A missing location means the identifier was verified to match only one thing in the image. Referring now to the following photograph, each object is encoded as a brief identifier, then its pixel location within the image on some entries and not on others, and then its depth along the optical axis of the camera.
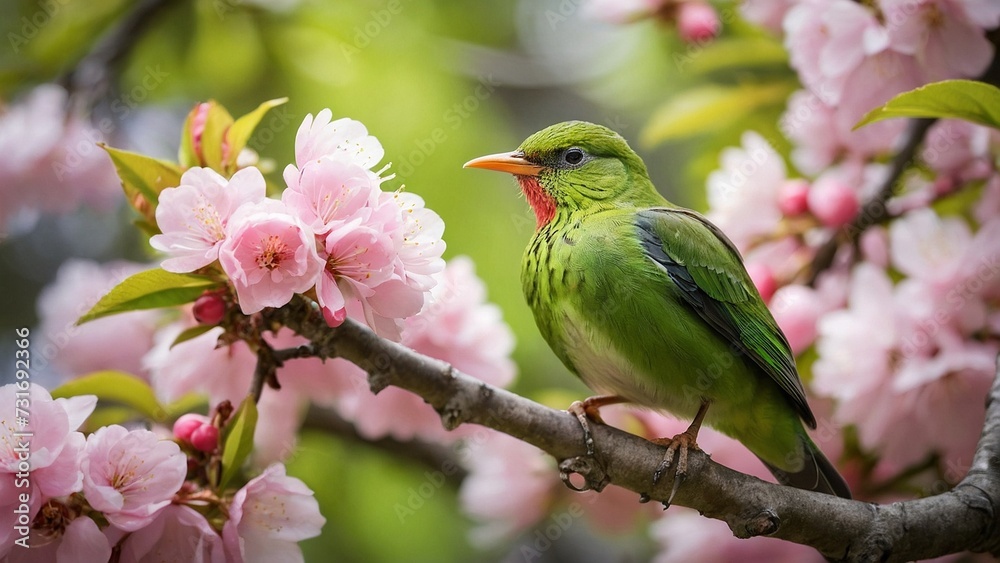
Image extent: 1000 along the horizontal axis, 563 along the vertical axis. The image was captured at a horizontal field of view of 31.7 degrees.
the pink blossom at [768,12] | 5.20
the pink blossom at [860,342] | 4.62
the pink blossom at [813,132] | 5.33
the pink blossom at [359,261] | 3.03
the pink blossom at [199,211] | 3.07
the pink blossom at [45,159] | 5.64
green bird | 4.02
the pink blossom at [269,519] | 3.32
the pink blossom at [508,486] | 5.57
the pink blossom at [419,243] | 3.23
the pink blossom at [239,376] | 4.09
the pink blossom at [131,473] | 3.10
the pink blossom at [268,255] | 2.98
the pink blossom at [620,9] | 5.69
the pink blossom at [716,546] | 5.30
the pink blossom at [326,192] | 3.07
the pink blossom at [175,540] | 3.21
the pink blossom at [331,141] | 3.17
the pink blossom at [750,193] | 5.22
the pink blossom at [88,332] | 5.50
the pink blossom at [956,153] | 5.00
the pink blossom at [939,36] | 4.27
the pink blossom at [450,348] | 4.80
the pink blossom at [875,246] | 5.27
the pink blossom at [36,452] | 3.00
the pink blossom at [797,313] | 4.96
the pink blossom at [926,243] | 4.65
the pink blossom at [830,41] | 4.34
